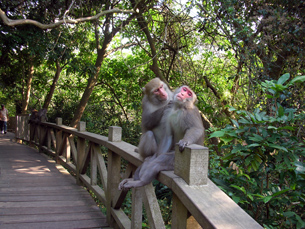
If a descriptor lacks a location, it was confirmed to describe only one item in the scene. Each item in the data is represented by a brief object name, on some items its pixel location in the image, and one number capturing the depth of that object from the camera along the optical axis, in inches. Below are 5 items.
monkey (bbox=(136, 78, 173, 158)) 99.6
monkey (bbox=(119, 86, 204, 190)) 76.4
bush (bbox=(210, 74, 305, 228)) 79.9
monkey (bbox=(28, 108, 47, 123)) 323.8
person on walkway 513.0
